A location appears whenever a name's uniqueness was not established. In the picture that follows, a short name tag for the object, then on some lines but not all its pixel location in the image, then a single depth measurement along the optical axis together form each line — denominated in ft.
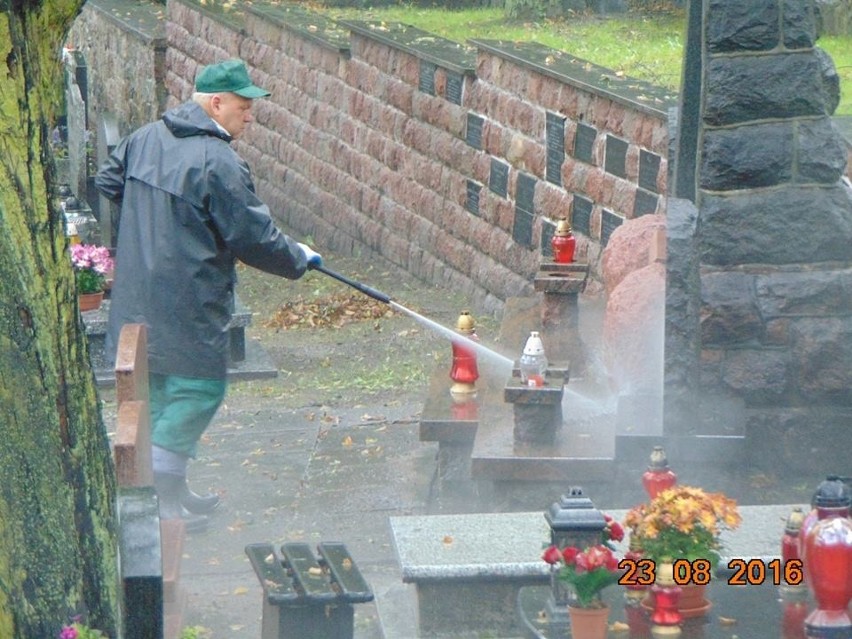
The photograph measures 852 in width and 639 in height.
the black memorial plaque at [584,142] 60.52
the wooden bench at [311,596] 31.62
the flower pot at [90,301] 62.21
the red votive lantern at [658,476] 32.87
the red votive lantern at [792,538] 30.18
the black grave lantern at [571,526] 28.52
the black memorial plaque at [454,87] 71.46
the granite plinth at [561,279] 46.39
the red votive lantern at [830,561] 27.01
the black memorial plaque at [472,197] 71.61
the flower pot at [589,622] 28.11
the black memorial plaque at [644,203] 55.56
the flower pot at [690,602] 28.88
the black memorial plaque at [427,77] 74.32
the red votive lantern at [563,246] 47.54
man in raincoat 42.12
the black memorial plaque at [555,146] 63.03
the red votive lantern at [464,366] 46.36
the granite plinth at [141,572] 26.84
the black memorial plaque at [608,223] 58.78
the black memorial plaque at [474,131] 70.75
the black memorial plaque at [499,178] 68.80
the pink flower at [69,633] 25.76
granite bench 33.53
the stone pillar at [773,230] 37.54
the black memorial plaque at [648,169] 55.36
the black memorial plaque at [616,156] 57.97
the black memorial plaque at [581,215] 61.34
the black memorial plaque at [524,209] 66.50
